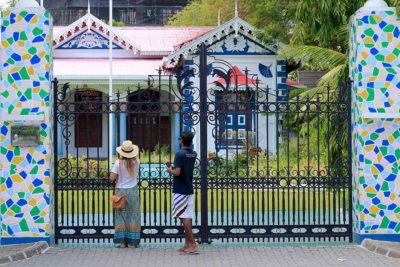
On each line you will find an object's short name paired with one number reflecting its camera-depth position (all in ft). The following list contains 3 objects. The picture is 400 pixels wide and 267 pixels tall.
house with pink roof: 81.00
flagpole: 75.94
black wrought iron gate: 37.50
